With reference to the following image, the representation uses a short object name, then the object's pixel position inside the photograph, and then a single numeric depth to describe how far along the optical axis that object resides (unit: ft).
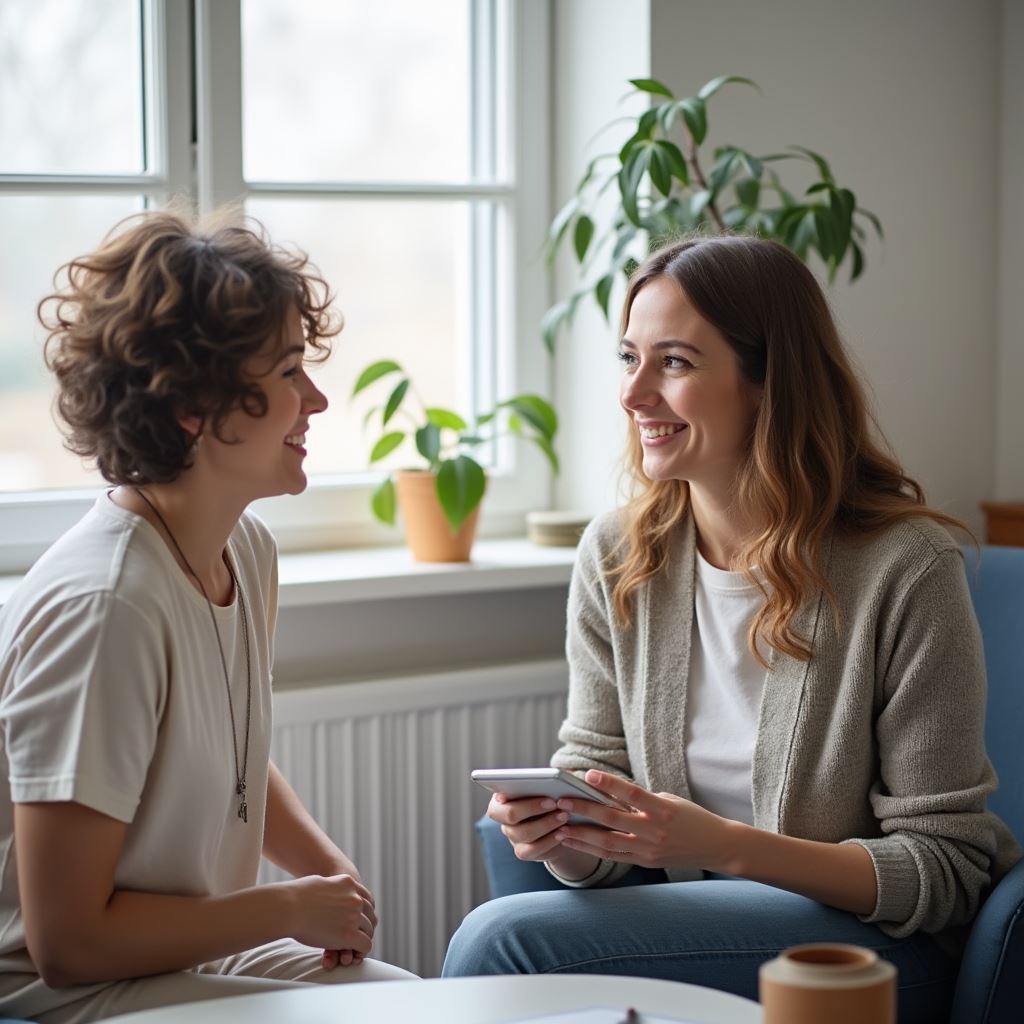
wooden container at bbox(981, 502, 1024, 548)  9.02
